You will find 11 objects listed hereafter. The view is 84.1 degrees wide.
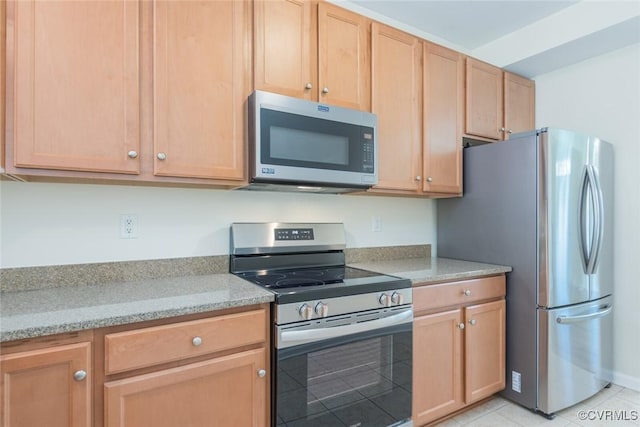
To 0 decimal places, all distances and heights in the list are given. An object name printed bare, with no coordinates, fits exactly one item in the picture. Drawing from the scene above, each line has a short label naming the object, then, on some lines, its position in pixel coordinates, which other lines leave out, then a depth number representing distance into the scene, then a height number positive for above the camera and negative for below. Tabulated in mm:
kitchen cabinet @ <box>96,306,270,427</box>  1159 -562
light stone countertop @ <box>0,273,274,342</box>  1063 -321
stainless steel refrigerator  2043 -243
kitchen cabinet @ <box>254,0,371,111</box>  1744 +851
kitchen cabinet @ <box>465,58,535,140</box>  2521 +843
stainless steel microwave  1643 +340
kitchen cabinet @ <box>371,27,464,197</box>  2117 +642
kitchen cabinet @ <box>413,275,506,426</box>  1851 -741
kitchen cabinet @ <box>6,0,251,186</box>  1277 +500
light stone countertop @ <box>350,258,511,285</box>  1876 -327
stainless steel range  1415 -542
